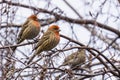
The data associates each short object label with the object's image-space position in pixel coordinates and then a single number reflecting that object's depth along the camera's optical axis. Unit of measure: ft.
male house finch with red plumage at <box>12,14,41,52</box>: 40.04
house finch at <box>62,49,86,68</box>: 33.73
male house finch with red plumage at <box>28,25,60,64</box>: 34.63
